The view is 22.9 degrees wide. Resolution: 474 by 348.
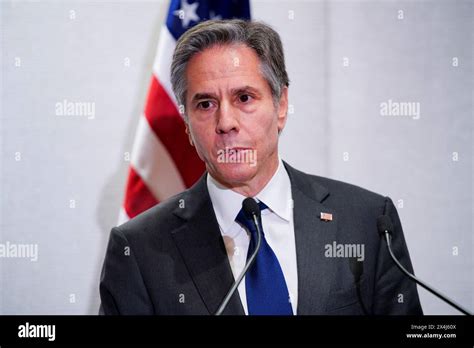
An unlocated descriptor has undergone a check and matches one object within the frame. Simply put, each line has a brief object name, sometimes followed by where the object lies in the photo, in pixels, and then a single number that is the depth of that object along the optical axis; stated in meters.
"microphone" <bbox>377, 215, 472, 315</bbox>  1.55
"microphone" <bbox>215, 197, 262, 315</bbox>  1.58
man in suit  1.65
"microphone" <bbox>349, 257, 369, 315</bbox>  1.66
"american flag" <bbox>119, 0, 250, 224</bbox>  1.93
